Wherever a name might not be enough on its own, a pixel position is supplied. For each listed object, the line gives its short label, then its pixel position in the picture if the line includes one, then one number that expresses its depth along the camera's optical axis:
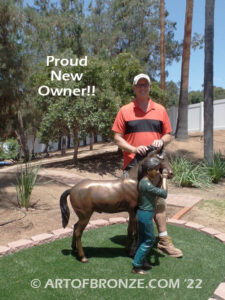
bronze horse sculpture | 3.15
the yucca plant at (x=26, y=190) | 5.56
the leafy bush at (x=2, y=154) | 21.83
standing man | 3.40
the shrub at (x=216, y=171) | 9.02
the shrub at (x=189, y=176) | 8.55
